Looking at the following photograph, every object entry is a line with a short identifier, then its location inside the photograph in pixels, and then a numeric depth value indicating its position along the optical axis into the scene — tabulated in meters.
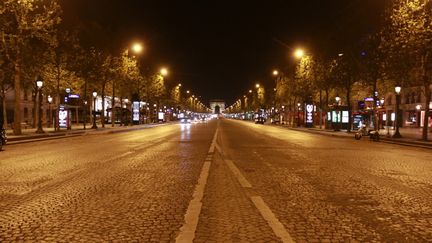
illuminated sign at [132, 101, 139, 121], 75.50
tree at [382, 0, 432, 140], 30.28
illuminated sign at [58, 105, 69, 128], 46.62
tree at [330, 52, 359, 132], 47.88
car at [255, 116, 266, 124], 103.75
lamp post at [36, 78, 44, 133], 39.09
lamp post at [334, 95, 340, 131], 52.19
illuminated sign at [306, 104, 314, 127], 66.50
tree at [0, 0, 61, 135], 32.50
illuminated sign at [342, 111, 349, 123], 52.65
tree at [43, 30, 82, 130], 43.26
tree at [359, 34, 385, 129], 40.97
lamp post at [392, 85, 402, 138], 37.06
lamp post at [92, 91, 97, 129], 54.12
